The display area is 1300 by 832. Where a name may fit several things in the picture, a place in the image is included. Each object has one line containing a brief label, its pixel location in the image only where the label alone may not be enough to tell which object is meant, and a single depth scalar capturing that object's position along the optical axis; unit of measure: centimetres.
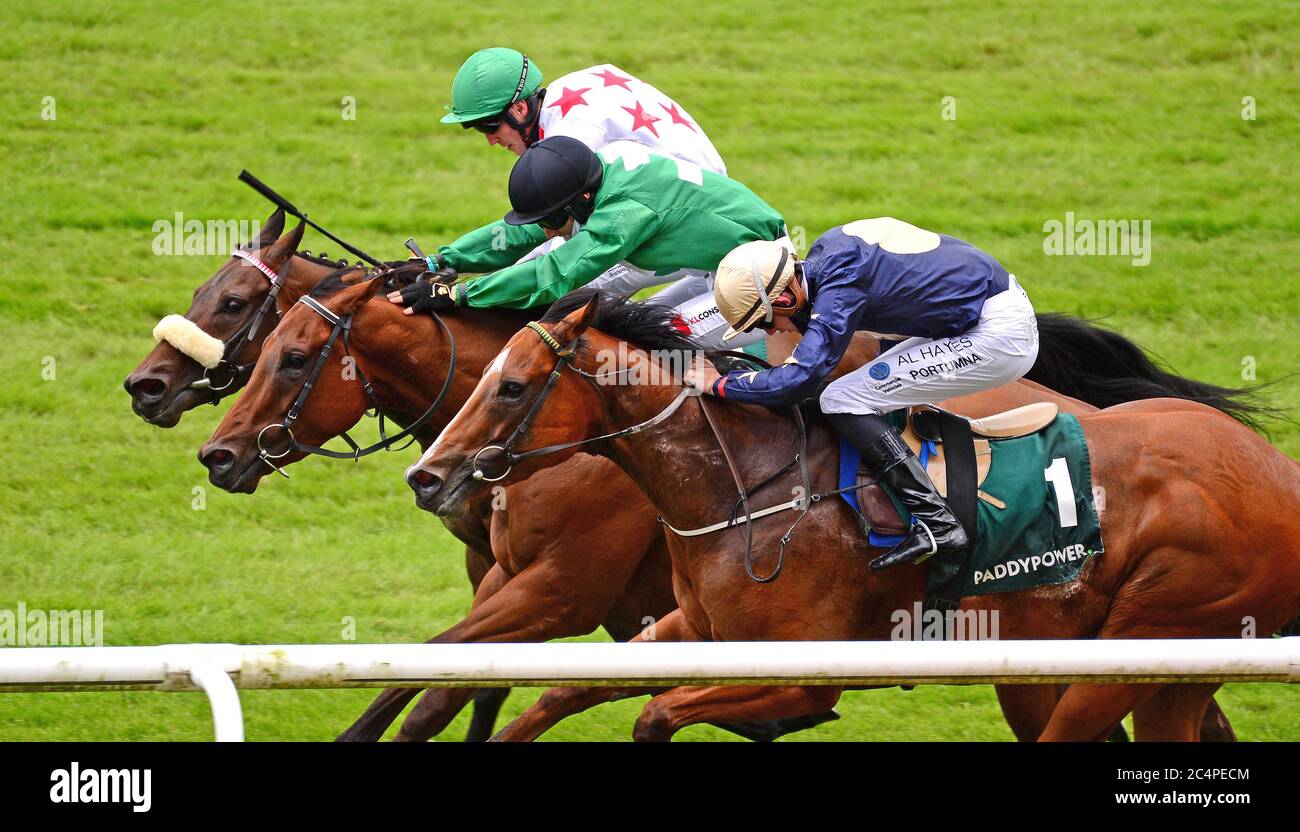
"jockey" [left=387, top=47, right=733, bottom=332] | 1105
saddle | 891
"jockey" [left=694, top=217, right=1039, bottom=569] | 871
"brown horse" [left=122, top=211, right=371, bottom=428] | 1149
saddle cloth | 891
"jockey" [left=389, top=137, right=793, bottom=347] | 995
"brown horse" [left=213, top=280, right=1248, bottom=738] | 1037
